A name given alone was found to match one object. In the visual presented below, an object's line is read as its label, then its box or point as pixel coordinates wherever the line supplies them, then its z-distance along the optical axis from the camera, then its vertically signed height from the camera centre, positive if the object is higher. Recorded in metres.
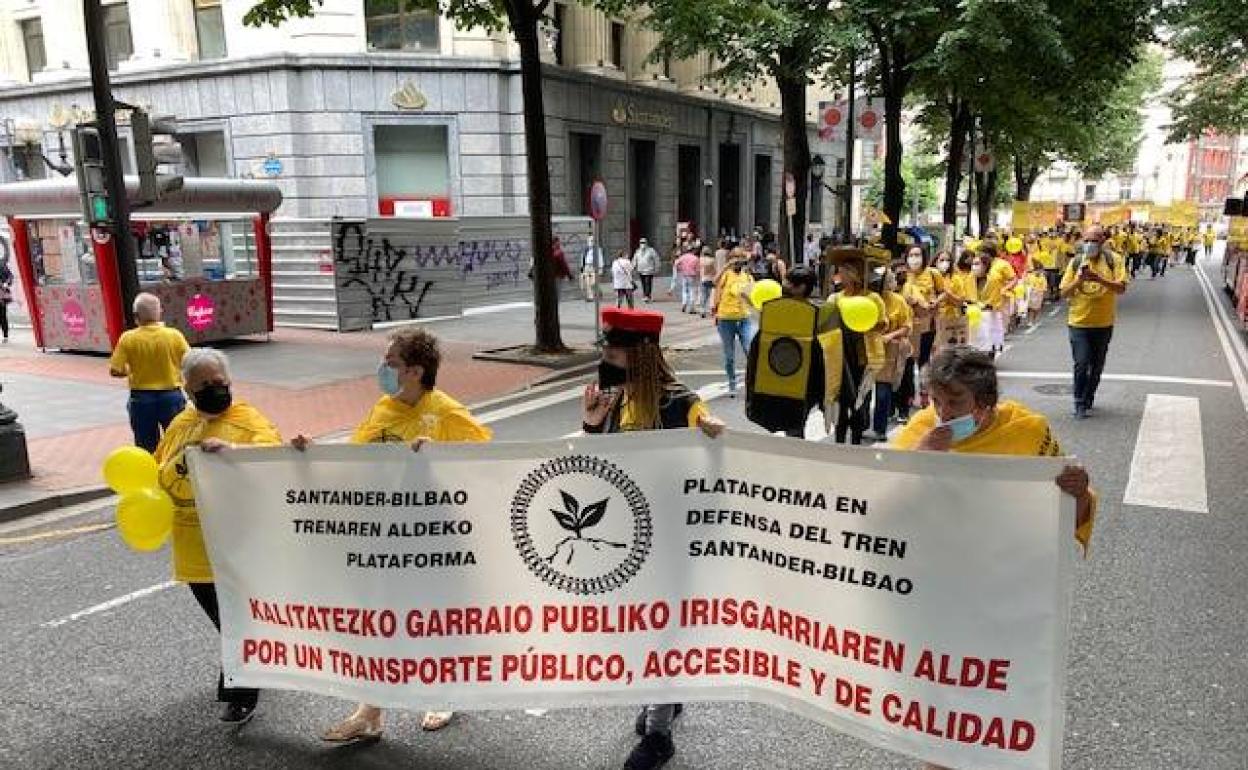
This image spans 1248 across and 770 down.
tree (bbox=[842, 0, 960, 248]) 17.95 +3.36
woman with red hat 3.57 -0.75
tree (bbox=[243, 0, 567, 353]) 13.50 +0.90
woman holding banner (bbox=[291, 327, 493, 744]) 3.76 -0.83
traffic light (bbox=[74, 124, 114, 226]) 9.16 +0.45
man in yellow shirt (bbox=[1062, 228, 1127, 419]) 8.91 -1.09
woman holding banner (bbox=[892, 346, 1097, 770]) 3.17 -0.76
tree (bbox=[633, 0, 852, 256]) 14.82 +3.08
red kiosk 14.25 -0.71
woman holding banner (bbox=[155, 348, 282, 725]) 3.73 -0.89
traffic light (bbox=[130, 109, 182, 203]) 9.34 +0.61
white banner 2.78 -1.26
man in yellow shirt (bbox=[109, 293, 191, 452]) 6.82 -1.12
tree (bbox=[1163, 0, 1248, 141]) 19.16 +3.69
